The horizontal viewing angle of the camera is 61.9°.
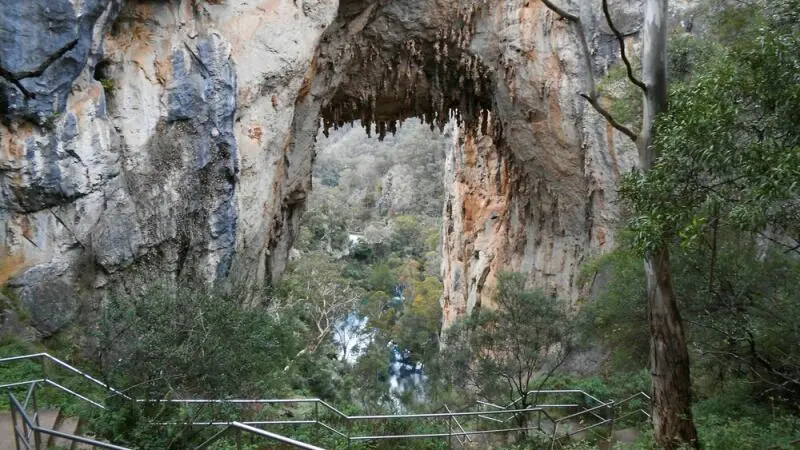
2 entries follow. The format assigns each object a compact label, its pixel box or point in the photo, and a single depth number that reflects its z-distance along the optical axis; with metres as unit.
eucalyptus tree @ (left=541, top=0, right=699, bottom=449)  7.41
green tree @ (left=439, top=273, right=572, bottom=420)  11.85
